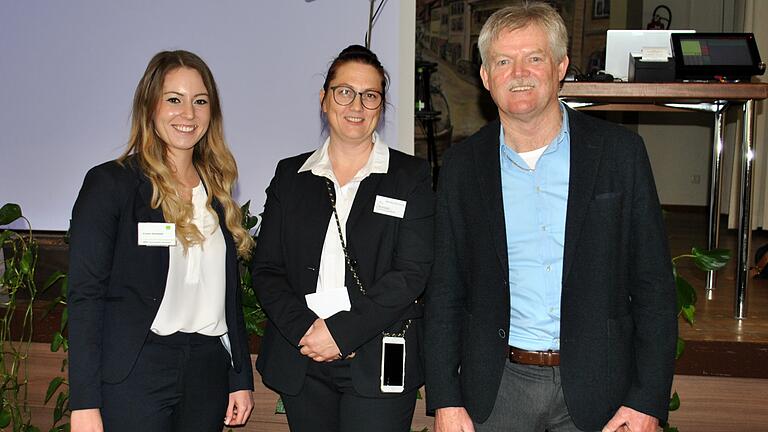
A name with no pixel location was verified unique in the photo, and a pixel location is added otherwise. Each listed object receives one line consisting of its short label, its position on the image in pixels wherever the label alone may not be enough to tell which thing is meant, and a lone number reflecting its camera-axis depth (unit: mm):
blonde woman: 1995
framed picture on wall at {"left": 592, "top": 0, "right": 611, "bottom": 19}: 10219
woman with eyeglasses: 2135
